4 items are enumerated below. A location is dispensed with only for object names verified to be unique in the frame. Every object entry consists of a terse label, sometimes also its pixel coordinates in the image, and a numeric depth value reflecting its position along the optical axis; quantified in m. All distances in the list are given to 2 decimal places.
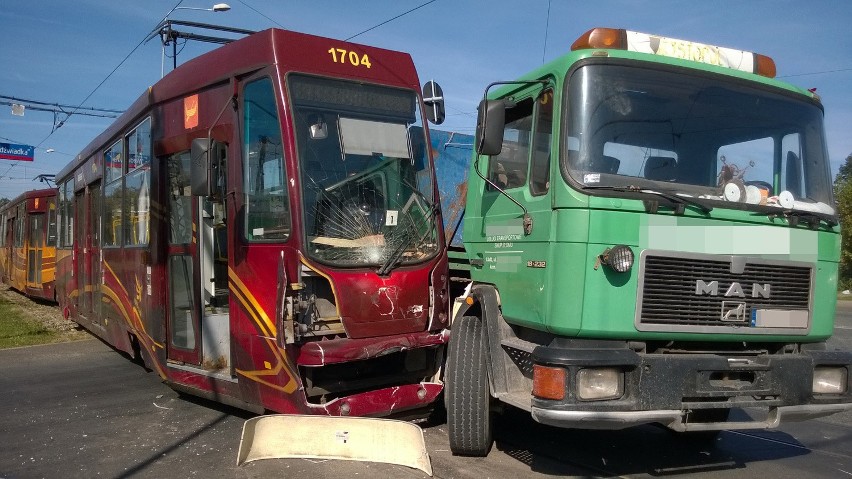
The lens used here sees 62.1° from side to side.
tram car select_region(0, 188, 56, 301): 17.09
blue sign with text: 33.06
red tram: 5.51
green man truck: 4.39
